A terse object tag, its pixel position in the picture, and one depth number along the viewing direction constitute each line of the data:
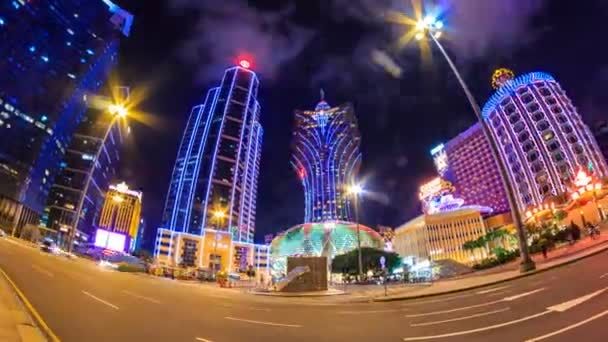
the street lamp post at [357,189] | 35.70
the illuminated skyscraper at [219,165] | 157.12
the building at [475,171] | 163.00
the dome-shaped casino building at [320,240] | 131.88
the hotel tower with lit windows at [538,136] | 99.94
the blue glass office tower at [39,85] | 76.12
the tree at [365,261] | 77.44
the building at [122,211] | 155.02
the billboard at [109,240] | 82.88
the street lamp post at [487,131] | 15.43
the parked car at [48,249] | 37.91
